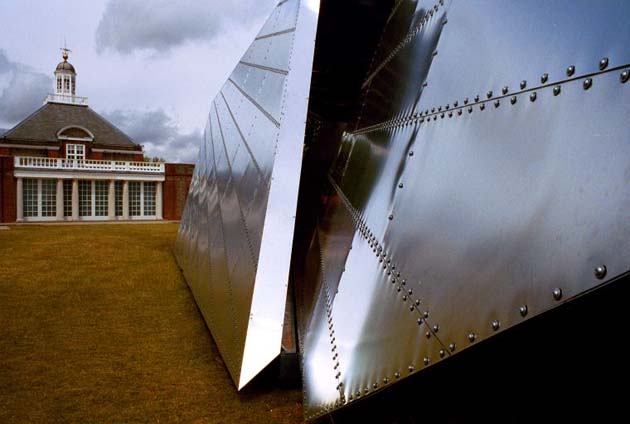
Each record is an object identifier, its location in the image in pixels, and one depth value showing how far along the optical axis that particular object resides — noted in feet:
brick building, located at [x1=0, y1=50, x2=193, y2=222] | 95.09
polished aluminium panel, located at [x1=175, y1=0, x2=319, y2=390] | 11.51
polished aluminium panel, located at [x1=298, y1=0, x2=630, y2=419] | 3.92
